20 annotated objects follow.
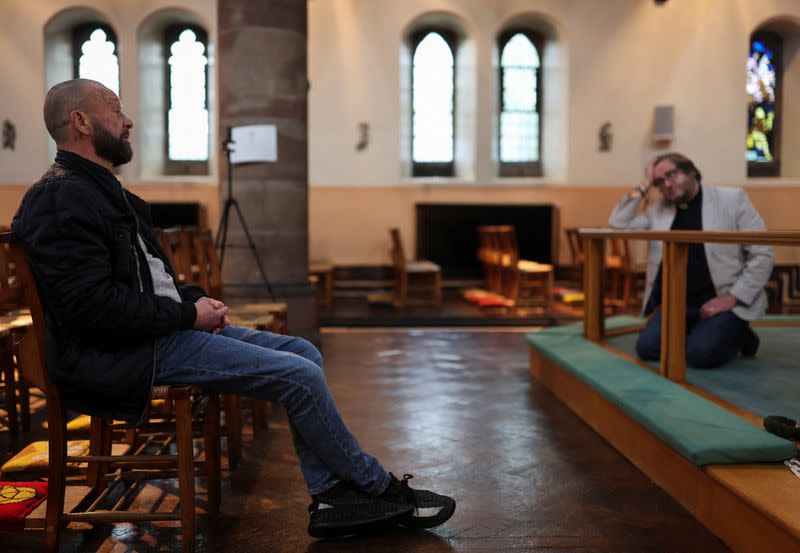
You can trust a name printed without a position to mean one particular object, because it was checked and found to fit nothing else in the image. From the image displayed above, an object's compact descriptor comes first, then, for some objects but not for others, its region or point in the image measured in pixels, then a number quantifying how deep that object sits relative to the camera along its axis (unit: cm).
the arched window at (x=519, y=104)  1202
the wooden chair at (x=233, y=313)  317
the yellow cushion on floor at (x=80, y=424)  318
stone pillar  605
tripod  601
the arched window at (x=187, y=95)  1183
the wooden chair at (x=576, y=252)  940
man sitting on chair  209
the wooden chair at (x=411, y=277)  892
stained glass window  1220
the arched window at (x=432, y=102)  1194
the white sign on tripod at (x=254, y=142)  606
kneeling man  386
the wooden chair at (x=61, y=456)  221
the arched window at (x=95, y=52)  1176
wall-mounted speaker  1136
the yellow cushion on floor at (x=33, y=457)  273
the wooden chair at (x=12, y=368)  328
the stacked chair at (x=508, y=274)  877
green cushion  249
